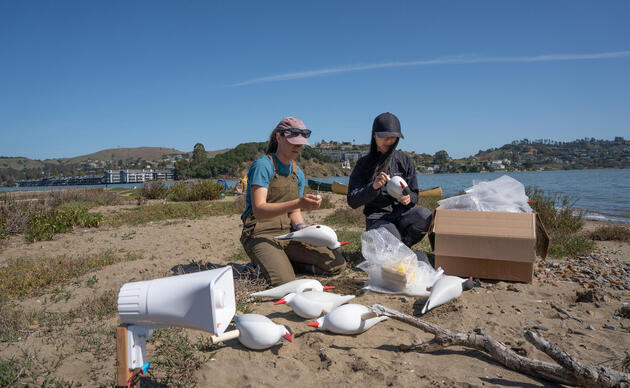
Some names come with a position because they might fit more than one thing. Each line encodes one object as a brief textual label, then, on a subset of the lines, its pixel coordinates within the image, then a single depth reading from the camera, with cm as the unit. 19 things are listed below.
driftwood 163
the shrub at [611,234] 623
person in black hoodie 399
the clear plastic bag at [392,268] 334
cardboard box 348
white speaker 144
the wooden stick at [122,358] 155
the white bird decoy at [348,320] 243
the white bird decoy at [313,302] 272
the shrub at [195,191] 1371
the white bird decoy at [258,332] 216
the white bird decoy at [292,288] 311
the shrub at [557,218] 668
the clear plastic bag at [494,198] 377
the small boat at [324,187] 1566
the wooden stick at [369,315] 242
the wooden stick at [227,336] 184
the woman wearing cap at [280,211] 356
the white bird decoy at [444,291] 286
